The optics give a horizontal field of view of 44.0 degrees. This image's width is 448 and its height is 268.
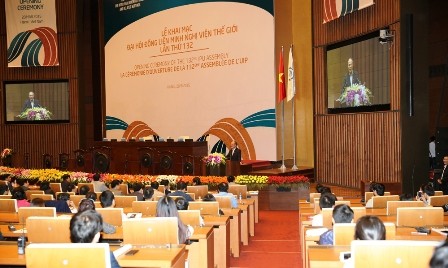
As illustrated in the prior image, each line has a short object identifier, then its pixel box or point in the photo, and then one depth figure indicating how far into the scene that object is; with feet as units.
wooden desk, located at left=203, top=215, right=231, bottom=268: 19.32
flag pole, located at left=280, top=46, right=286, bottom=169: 51.15
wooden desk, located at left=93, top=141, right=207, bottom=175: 46.75
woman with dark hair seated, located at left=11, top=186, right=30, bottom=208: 25.17
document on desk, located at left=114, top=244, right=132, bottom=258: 12.50
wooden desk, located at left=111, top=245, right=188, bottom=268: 11.83
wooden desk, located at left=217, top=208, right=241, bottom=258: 23.02
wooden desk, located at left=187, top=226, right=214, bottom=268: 16.15
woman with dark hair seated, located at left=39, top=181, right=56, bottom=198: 27.68
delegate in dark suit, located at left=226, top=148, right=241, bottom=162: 46.03
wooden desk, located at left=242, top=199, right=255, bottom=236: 28.55
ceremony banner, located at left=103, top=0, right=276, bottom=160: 53.01
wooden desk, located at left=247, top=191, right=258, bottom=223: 32.96
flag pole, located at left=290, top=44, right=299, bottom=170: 49.96
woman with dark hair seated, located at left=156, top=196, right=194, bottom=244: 15.09
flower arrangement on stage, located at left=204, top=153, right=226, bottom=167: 42.98
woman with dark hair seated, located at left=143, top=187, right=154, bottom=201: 24.18
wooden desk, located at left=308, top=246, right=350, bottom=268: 11.28
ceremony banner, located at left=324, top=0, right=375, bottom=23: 42.55
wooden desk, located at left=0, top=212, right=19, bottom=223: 20.55
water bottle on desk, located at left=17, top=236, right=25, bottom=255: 13.07
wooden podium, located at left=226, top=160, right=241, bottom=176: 43.78
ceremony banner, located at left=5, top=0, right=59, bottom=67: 65.31
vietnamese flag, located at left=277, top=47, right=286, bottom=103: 49.80
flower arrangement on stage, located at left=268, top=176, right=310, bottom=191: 38.75
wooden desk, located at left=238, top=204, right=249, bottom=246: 26.35
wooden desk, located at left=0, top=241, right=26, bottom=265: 12.50
